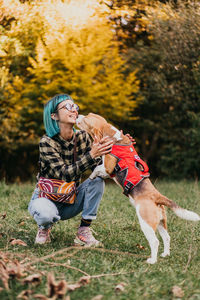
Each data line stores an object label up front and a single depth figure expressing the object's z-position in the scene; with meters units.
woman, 3.61
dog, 3.28
